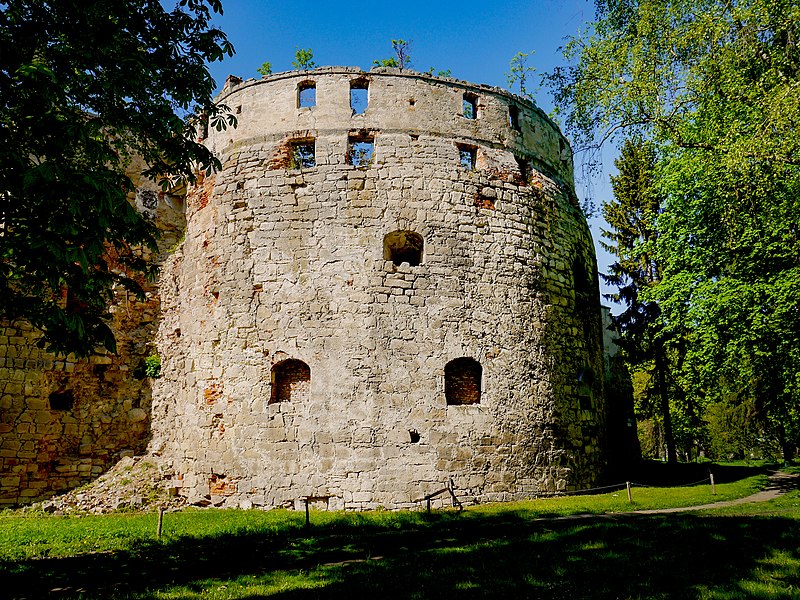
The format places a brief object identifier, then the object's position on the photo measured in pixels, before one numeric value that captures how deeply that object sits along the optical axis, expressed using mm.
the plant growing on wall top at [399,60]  25484
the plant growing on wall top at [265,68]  24359
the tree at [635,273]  22953
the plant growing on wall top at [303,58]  25188
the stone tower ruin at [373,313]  13039
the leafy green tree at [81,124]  5797
